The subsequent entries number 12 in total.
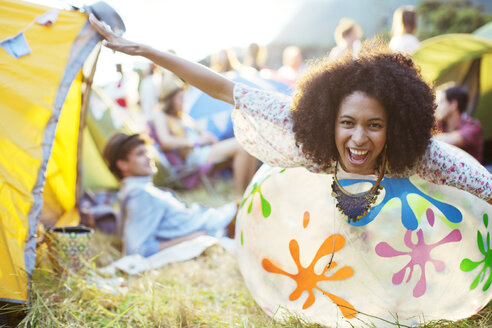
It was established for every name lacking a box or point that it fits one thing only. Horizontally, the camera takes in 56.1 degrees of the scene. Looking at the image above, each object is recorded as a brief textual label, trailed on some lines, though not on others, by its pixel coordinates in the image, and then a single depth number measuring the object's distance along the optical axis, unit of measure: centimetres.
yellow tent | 206
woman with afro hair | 176
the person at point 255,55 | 673
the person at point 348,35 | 573
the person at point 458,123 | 423
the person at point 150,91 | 611
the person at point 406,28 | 529
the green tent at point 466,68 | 533
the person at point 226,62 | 589
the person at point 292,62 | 650
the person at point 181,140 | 483
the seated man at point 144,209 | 331
